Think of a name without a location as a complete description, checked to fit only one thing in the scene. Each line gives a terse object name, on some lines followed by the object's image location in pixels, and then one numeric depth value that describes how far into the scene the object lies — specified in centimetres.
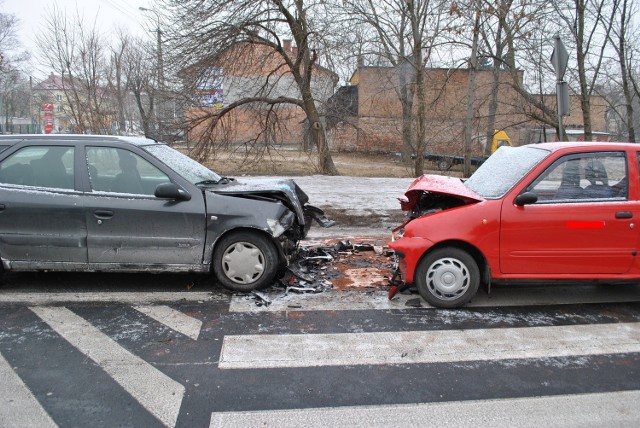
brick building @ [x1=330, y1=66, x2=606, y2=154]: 2380
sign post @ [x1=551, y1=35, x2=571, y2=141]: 779
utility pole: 1670
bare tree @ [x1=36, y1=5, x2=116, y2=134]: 2133
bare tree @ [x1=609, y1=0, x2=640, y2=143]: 1368
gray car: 490
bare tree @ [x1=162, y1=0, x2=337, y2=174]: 1666
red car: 453
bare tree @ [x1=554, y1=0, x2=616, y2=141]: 1376
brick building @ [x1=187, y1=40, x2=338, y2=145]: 1783
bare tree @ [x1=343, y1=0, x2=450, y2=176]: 1752
